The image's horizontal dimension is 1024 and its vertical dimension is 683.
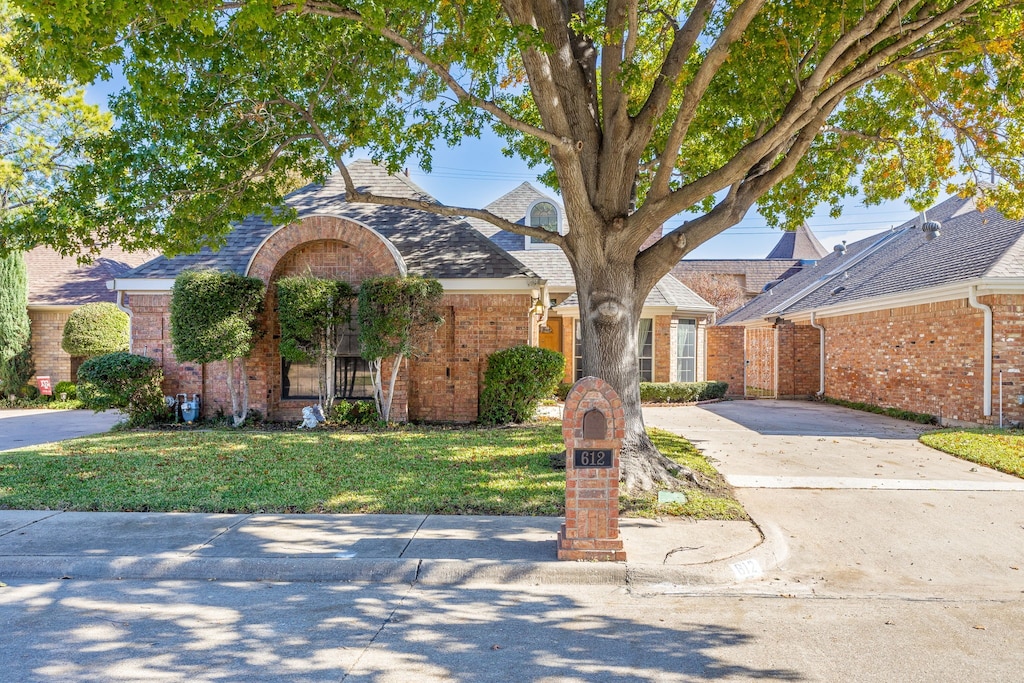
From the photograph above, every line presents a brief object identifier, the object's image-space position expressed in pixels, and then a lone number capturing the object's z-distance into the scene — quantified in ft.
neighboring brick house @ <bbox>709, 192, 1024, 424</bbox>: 39.68
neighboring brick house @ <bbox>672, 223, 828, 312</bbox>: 117.08
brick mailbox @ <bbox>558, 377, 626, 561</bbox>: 17.13
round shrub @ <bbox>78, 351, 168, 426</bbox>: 38.99
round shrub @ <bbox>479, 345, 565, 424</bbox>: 40.91
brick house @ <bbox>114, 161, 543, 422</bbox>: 41.55
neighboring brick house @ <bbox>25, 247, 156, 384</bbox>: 64.34
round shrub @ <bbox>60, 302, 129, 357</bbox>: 60.23
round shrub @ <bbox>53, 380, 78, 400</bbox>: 61.57
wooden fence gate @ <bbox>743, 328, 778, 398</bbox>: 73.10
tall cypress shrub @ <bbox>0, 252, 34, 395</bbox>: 60.08
